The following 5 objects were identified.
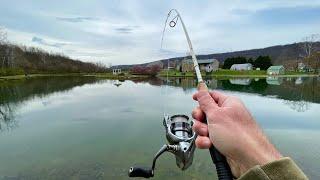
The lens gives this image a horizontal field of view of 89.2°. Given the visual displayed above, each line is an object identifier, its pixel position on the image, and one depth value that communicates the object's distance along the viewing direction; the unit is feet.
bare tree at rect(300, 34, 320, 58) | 159.93
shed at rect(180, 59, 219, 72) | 137.67
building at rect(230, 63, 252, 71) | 151.52
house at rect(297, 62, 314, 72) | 156.74
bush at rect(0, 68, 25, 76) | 111.94
